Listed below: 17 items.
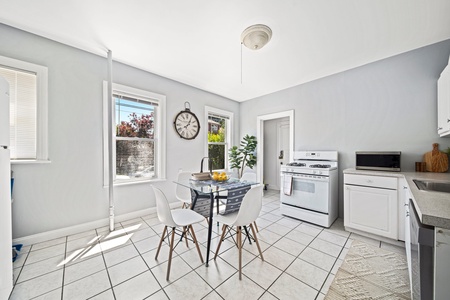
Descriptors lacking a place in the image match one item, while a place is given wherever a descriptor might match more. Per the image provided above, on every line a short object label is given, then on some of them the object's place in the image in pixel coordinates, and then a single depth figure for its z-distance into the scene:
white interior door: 4.79
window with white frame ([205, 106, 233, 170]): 4.27
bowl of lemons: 2.32
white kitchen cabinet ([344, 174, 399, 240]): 2.12
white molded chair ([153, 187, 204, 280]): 1.59
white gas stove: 2.65
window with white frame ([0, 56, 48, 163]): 2.02
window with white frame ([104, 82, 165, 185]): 2.84
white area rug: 1.45
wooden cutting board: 2.10
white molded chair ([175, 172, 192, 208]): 2.56
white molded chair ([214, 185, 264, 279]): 1.62
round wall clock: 3.51
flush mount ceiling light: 1.95
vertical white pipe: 2.48
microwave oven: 2.31
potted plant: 4.46
